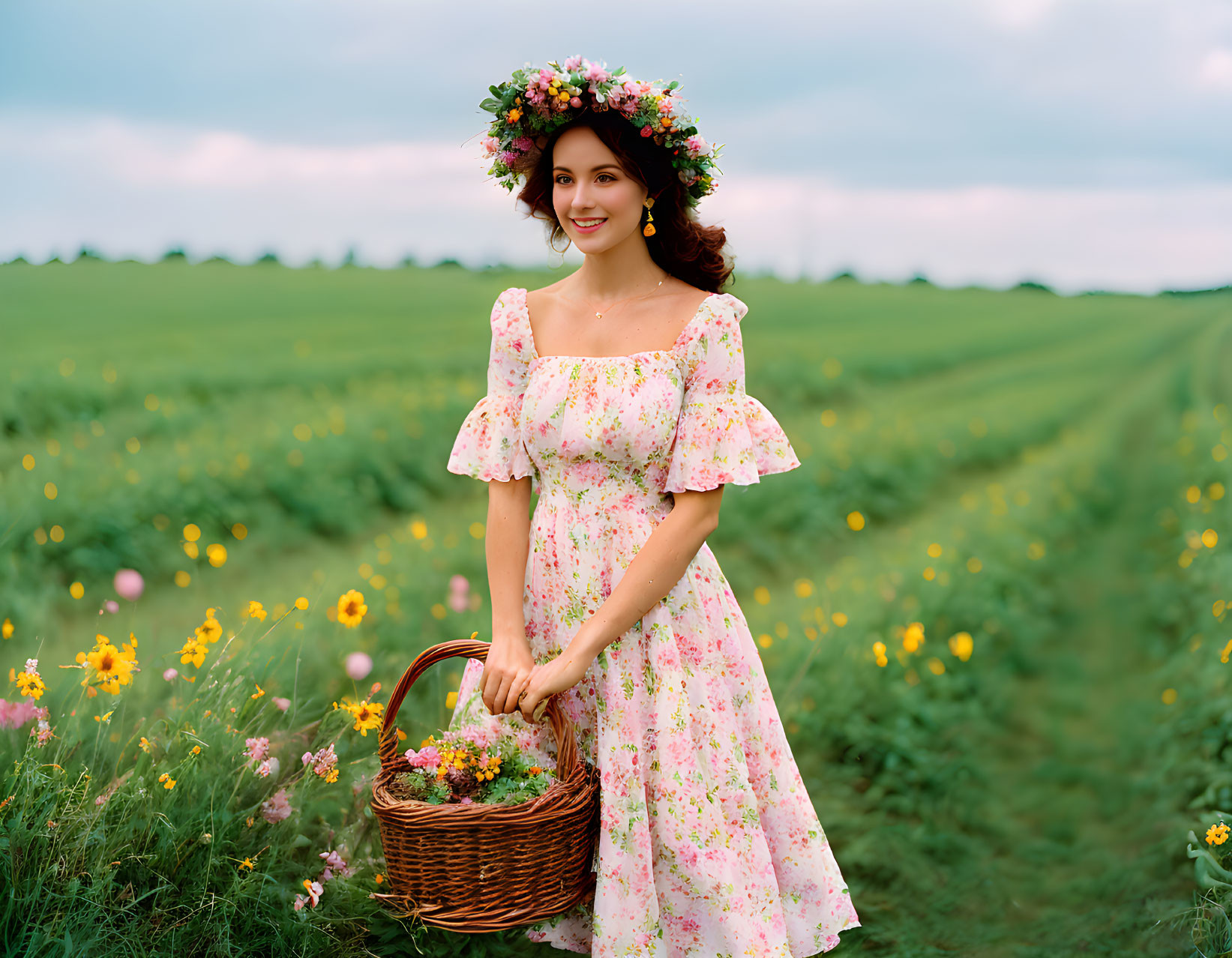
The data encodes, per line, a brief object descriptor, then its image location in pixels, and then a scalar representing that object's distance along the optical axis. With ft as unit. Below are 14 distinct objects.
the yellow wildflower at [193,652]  8.66
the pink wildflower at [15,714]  8.71
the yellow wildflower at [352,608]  9.02
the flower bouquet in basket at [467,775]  7.48
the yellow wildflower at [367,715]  8.57
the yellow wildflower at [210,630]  8.68
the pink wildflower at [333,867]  8.46
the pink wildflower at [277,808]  8.61
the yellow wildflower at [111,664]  8.03
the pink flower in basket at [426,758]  7.75
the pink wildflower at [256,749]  8.61
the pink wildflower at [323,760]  8.34
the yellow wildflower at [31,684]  8.02
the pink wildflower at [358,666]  10.28
